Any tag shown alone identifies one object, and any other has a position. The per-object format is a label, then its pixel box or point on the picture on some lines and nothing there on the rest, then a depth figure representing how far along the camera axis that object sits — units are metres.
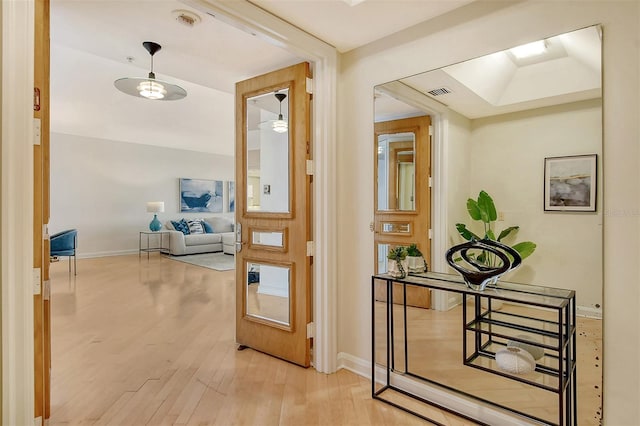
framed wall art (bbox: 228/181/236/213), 10.40
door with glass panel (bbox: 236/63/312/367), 2.60
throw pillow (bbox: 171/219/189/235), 8.46
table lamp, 8.16
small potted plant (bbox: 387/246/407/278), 2.21
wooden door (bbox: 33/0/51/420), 1.44
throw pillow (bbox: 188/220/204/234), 8.73
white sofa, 8.10
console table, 1.75
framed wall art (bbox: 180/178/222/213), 9.42
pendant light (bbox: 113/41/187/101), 3.71
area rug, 6.93
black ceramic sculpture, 1.84
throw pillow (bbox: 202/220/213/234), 9.13
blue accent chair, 5.62
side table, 8.46
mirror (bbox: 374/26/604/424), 1.65
